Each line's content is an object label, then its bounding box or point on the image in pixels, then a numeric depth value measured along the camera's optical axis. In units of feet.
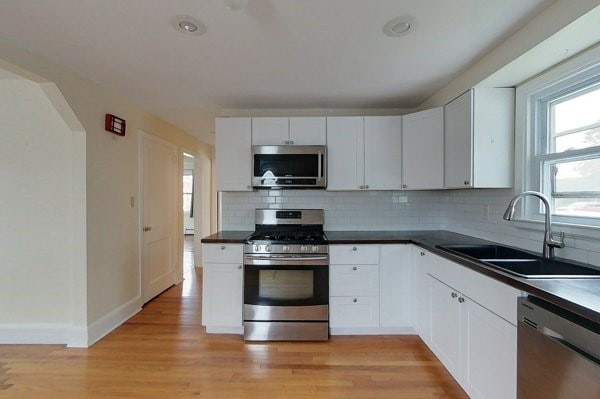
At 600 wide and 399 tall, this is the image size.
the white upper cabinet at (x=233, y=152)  10.18
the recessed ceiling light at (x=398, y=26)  5.63
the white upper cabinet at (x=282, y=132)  10.14
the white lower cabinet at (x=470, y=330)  4.91
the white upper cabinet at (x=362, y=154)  10.18
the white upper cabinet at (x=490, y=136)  7.52
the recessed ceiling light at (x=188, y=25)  5.53
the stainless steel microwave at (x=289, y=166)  9.79
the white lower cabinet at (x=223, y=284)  9.03
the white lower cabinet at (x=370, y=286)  8.99
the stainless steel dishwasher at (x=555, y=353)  3.41
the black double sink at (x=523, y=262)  5.15
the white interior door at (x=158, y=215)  11.64
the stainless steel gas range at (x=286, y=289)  8.74
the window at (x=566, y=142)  5.78
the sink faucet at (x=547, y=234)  5.81
